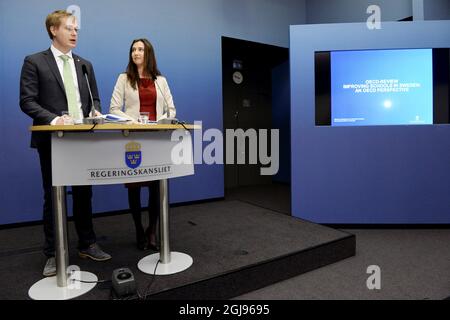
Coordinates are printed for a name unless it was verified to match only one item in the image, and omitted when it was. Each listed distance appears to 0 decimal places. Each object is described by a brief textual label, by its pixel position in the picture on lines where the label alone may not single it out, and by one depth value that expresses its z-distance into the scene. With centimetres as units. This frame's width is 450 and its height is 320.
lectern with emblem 150
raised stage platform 169
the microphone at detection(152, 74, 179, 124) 163
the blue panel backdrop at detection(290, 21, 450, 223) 299
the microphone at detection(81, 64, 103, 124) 143
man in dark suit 176
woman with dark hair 215
